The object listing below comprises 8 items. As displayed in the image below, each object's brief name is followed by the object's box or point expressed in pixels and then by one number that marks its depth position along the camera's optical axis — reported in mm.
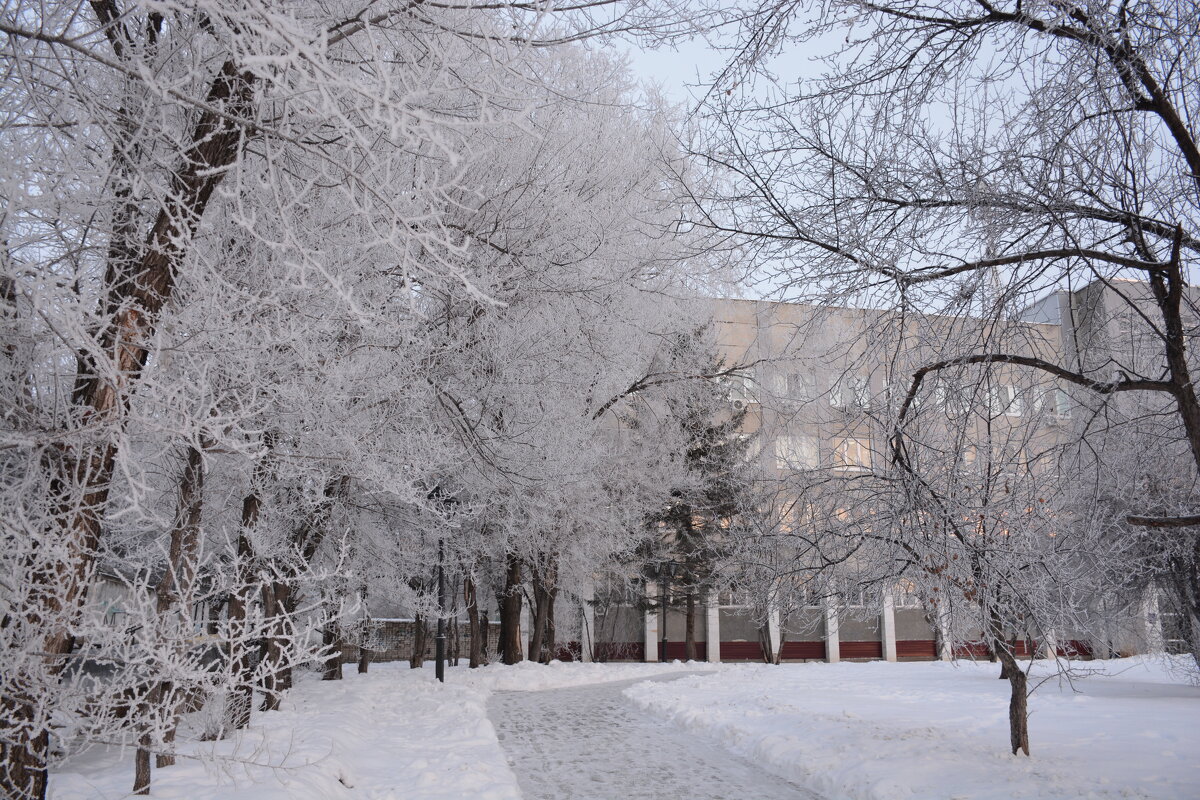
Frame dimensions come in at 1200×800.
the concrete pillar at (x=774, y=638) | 29966
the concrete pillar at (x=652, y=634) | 31816
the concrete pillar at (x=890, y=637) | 33750
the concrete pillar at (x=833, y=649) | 33094
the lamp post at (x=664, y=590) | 28562
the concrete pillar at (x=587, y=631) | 30330
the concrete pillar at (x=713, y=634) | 32281
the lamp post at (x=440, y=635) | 17411
